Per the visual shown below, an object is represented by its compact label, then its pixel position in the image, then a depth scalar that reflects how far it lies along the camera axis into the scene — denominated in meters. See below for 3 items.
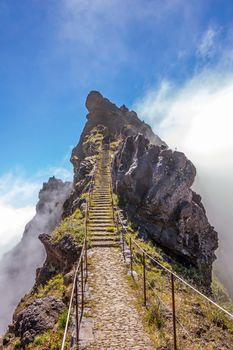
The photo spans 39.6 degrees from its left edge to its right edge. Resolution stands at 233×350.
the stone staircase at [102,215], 21.22
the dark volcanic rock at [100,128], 54.22
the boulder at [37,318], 11.70
